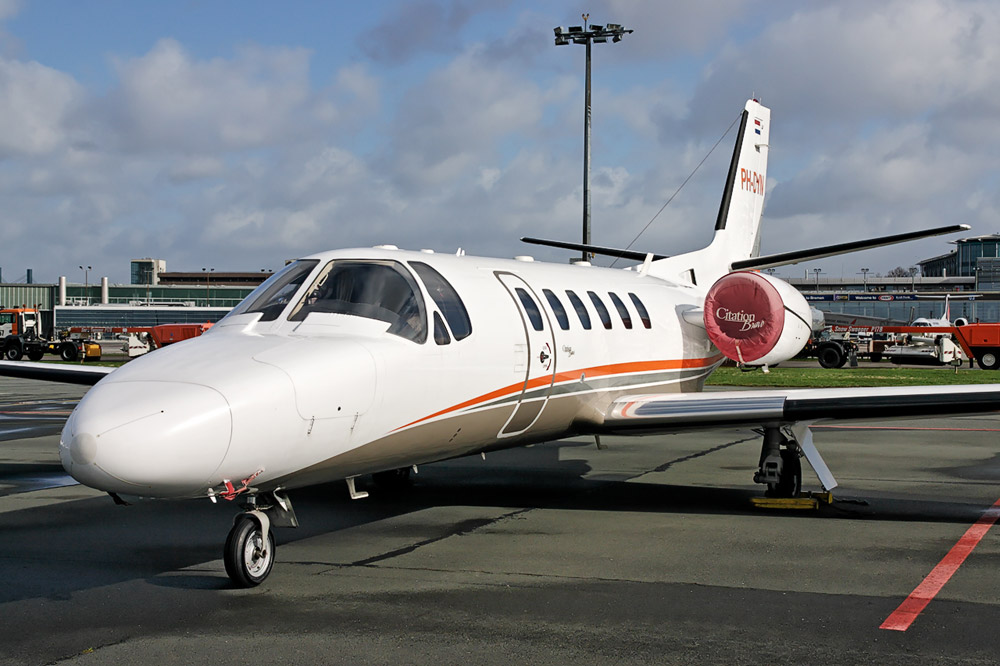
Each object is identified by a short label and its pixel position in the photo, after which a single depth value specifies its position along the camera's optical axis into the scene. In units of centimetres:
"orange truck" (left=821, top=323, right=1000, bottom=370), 4497
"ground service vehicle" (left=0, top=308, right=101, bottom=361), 5288
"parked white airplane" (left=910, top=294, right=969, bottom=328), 5994
